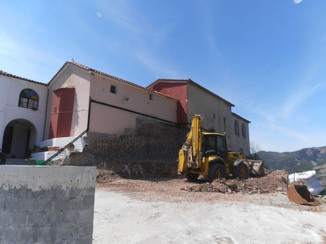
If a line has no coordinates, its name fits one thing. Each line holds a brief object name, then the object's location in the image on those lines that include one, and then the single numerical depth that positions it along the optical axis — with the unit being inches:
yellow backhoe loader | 399.2
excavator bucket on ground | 265.3
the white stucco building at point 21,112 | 576.7
